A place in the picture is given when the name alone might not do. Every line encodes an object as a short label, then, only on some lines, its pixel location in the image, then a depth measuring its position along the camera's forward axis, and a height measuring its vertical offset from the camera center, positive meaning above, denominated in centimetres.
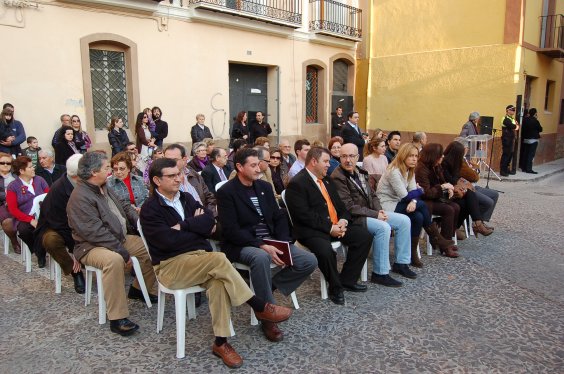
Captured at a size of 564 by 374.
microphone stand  1195 -62
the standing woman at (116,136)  868 -37
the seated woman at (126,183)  466 -69
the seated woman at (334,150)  619 -47
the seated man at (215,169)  556 -65
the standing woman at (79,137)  832 -38
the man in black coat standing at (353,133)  998 -35
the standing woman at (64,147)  810 -55
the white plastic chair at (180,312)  312 -135
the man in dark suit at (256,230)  349 -94
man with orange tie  404 -101
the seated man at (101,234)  341 -95
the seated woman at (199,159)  613 -57
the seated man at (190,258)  310 -100
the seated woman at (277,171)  602 -74
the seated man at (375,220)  446 -104
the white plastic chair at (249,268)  356 -123
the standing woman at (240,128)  1058 -26
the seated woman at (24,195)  471 -85
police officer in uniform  1170 -50
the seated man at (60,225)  399 -98
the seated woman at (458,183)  565 -81
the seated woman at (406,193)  498 -84
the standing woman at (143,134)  924 -36
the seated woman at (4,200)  521 -100
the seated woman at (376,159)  589 -55
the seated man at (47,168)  603 -70
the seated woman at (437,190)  530 -85
